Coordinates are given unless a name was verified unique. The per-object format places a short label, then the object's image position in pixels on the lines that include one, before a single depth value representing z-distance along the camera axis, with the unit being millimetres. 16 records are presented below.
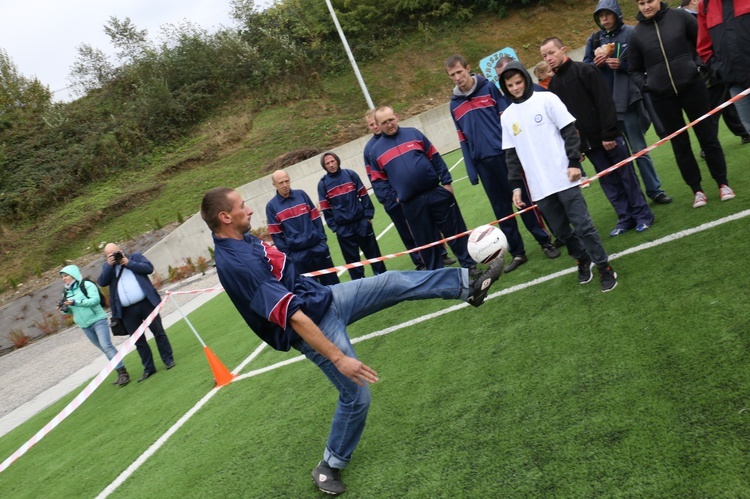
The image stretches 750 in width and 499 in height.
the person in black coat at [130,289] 8516
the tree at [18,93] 31123
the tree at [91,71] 33281
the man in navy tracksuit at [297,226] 8172
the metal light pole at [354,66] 26330
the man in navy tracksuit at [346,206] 8312
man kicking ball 3305
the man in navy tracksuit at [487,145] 6617
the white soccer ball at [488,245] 4688
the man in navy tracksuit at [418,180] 7023
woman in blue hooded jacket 8984
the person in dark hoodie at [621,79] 6559
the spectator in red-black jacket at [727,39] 5020
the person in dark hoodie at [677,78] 5750
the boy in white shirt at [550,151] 4891
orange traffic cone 7129
